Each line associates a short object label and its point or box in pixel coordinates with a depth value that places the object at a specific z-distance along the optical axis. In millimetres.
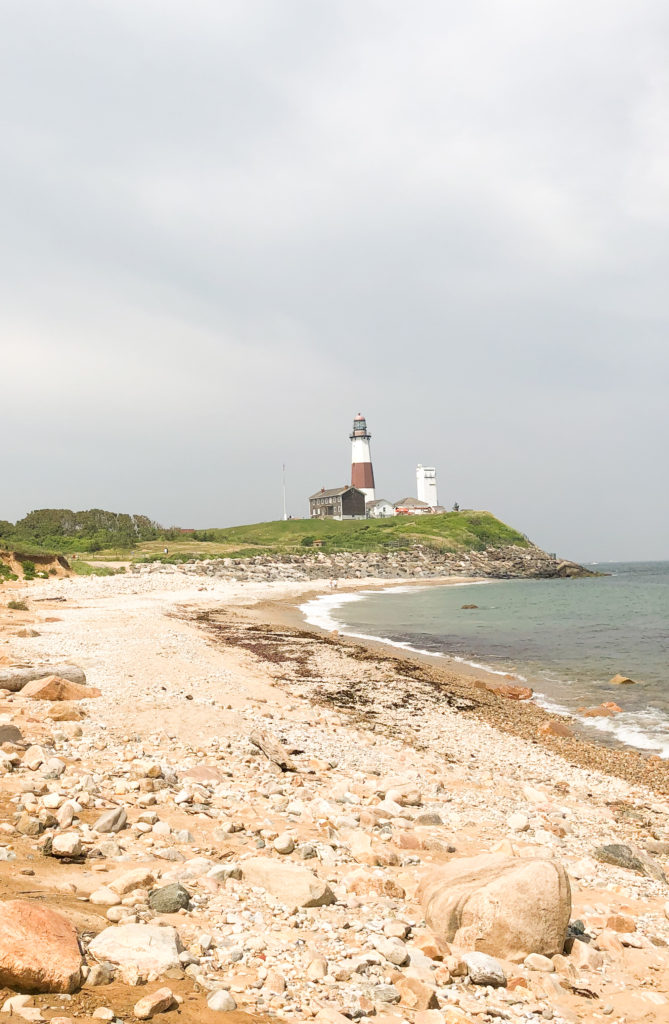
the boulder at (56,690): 11289
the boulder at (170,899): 4809
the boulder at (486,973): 4621
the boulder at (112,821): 6207
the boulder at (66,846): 5531
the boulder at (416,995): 4211
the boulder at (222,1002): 3781
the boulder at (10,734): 8352
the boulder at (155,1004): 3523
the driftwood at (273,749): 9477
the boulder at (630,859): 7444
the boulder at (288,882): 5270
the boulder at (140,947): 4004
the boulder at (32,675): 11844
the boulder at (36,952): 3521
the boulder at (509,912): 5062
